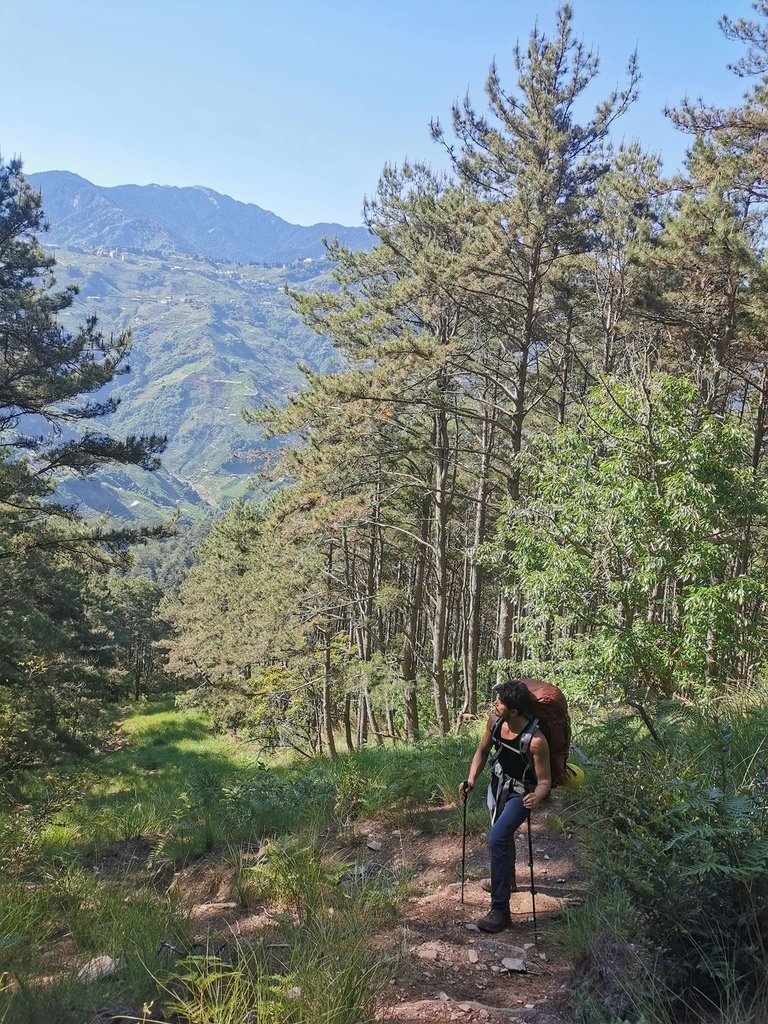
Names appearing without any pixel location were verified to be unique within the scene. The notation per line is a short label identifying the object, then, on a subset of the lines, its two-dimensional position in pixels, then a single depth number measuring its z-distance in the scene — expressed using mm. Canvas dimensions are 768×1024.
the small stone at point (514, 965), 3646
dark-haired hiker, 4246
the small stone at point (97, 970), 2986
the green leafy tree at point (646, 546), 7793
